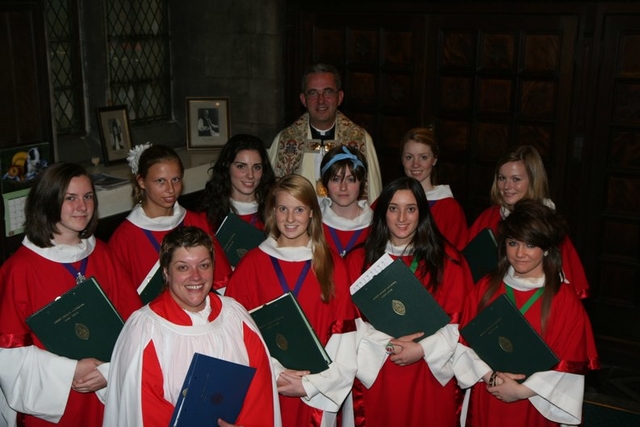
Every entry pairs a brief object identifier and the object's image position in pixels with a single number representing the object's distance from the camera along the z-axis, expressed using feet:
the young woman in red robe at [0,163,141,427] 10.75
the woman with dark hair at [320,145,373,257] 13.76
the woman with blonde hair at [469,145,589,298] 14.40
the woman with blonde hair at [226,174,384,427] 11.71
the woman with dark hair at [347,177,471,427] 11.85
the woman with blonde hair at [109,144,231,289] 13.38
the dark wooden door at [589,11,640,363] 18.12
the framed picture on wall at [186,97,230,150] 22.70
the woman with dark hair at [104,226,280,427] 9.38
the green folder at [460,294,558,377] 10.66
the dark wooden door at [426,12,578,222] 19.06
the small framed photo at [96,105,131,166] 20.27
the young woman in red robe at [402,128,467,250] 15.23
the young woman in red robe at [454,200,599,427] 11.23
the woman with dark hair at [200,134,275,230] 14.84
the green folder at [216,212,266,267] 13.89
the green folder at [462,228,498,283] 13.55
